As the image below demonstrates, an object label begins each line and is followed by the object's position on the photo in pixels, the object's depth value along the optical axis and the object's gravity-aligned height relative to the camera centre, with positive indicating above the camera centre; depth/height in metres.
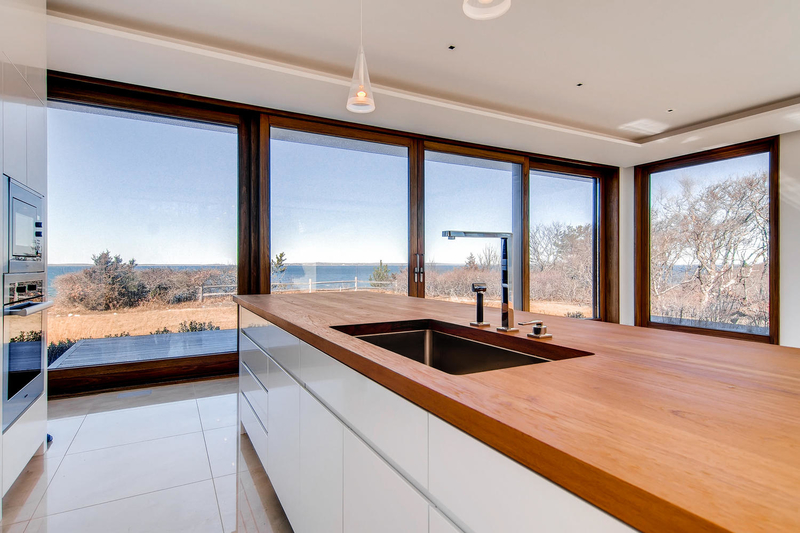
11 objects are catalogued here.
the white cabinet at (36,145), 2.09 +0.67
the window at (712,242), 5.02 +0.37
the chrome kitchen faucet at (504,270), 1.27 +0.00
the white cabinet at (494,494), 0.43 -0.28
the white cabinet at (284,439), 1.40 -0.64
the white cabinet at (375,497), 0.72 -0.45
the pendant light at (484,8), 1.77 +1.15
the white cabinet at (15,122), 1.80 +0.68
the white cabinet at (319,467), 1.05 -0.57
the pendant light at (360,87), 2.14 +0.97
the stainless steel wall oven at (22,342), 1.81 -0.36
